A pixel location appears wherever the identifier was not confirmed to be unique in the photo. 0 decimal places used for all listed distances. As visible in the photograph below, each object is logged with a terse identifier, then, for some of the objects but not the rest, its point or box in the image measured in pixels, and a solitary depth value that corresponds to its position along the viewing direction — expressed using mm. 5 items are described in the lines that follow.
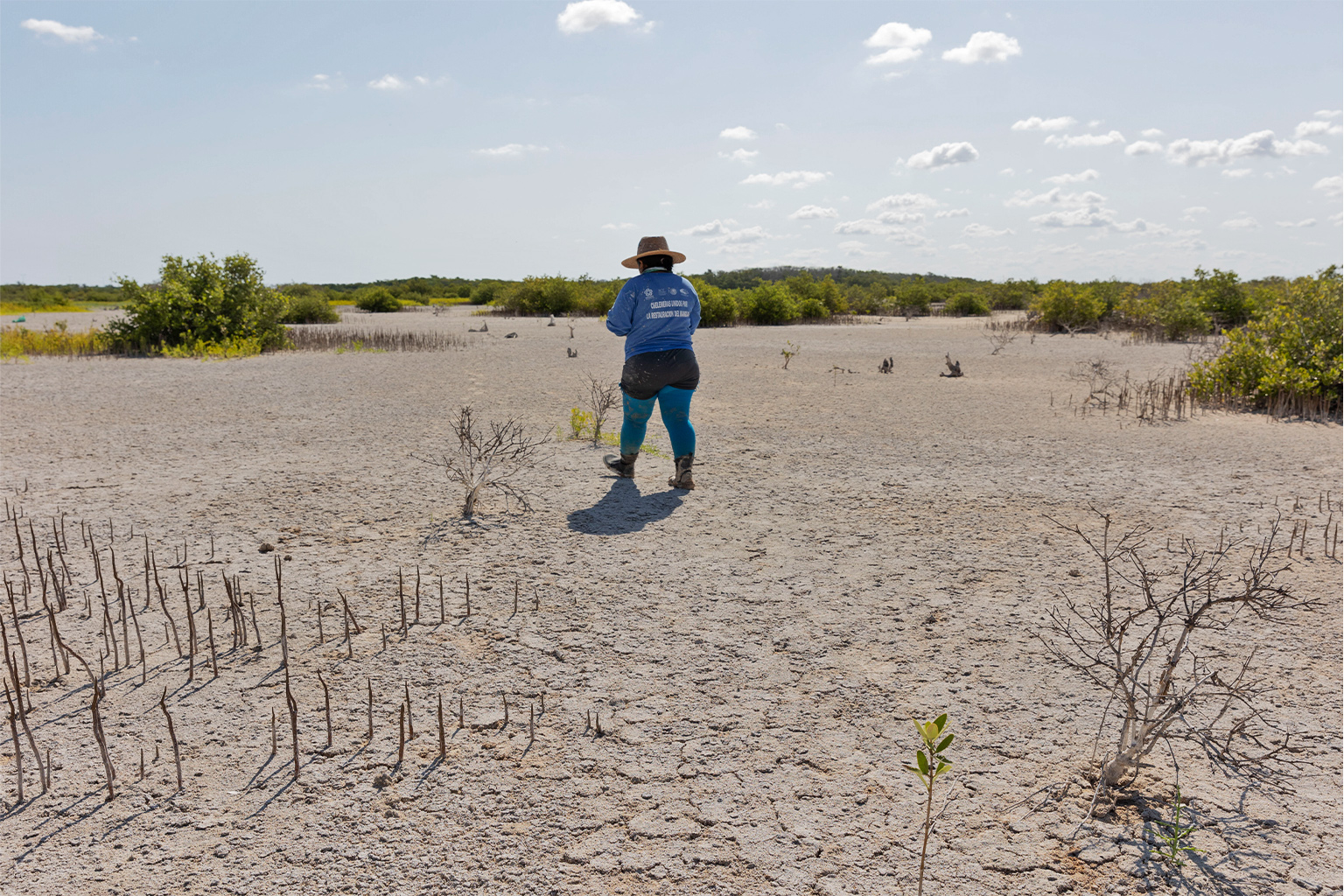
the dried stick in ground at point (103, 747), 2244
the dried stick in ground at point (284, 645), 2948
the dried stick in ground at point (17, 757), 2242
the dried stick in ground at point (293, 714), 2426
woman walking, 5754
